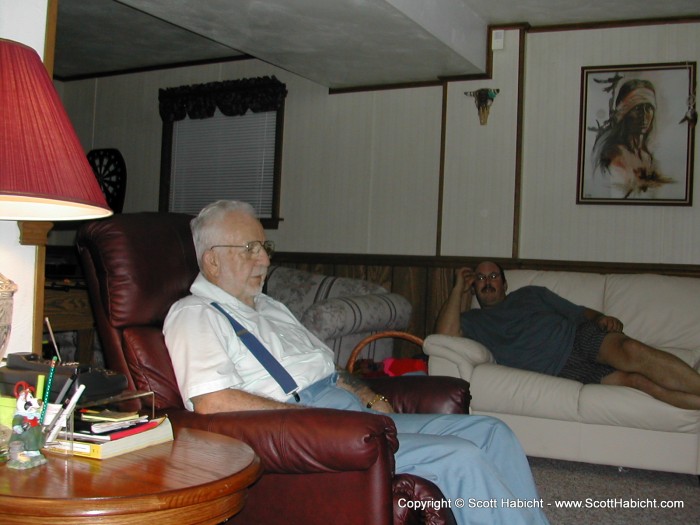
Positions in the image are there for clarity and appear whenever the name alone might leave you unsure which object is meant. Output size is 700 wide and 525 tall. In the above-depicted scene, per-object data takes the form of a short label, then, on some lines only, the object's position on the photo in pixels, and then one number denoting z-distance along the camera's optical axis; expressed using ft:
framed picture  14.76
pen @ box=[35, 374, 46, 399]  4.44
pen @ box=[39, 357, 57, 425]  4.35
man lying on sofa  11.00
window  18.88
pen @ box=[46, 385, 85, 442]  4.43
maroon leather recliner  5.28
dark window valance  18.74
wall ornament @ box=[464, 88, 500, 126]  15.94
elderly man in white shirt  5.90
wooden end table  3.66
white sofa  11.04
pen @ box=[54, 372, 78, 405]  4.45
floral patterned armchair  12.96
